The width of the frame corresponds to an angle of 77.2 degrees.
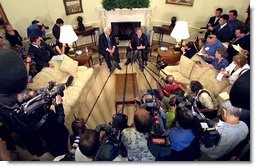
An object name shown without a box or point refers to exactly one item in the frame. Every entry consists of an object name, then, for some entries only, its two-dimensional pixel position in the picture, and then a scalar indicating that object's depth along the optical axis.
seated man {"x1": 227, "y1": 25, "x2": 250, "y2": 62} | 3.42
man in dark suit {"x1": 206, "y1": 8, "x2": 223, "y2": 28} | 4.42
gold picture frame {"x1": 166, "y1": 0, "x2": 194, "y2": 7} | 4.90
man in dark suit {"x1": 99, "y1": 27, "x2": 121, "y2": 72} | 4.21
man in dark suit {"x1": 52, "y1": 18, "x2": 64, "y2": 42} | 4.35
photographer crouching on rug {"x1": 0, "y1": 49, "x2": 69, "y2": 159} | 1.99
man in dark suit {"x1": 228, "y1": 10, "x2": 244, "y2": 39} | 4.08
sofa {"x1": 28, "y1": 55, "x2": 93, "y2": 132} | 3.25
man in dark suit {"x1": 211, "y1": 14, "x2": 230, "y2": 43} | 4.04
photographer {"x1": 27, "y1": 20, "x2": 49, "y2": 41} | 4.19
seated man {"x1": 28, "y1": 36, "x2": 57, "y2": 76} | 3.45
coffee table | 3.41
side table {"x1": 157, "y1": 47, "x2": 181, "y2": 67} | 4.26
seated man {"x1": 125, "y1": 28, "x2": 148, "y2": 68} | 4.24
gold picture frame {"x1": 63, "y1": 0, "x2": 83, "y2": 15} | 5.01
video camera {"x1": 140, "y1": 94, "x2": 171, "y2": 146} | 1.59
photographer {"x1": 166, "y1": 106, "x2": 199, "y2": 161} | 1.72
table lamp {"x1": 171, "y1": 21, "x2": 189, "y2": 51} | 3.89
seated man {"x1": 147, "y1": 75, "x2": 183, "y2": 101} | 2.90
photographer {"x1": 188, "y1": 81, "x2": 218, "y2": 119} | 2.72
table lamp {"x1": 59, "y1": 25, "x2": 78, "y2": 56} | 3.81
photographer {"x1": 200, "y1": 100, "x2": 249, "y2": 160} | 1.70
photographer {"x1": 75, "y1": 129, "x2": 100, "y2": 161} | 1.55
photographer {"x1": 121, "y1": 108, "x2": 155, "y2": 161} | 1.64
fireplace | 5.34
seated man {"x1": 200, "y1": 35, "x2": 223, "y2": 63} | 3.65
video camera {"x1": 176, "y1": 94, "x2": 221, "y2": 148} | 1.63
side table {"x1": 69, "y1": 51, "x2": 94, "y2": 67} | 4.24
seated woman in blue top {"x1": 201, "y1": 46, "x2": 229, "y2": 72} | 3.34
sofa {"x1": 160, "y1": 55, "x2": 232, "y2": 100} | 3.21
